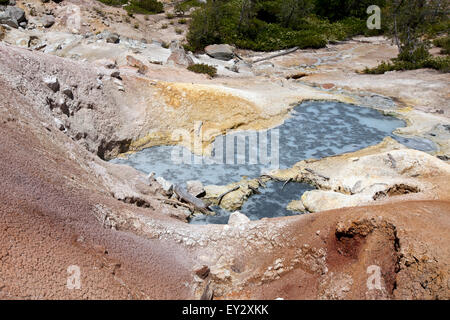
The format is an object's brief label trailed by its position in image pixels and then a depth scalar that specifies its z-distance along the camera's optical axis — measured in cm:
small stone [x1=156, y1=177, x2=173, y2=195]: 1085
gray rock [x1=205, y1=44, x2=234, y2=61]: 2745
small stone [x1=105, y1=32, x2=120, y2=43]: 2341
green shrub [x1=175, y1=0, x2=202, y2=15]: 3725
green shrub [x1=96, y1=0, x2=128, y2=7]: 3567
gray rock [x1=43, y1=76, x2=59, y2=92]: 1205
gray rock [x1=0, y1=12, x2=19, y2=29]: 2331
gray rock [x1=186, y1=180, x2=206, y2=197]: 1082
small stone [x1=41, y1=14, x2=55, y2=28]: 2653
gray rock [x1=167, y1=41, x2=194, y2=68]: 2138
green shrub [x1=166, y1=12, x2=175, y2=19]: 3624
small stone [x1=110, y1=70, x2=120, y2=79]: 1528
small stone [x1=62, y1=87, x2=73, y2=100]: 1262
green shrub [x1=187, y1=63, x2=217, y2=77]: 2017
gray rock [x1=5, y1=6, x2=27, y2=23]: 2486
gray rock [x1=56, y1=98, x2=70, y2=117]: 1205
